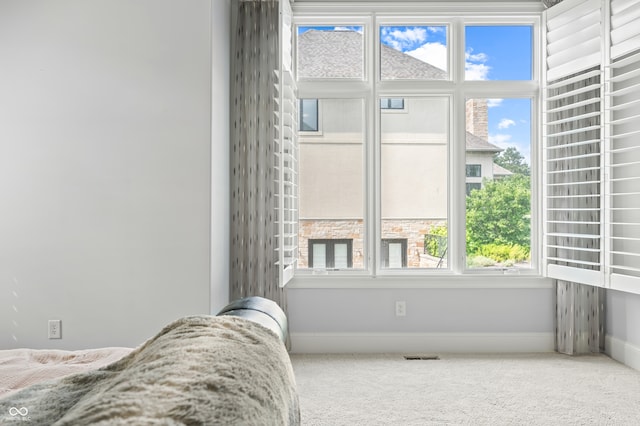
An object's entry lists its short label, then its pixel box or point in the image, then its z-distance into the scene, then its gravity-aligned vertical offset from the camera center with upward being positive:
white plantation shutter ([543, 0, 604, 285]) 3.61 +0.46
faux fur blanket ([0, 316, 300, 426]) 0.65 -0.25
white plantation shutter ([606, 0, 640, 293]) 3.18 +0.45
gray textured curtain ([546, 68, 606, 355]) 3.74 -0.02
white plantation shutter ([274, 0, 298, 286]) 3.29 +0.39
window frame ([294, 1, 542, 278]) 3.96 +0.91
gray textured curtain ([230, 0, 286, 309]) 3.79 +0.46
